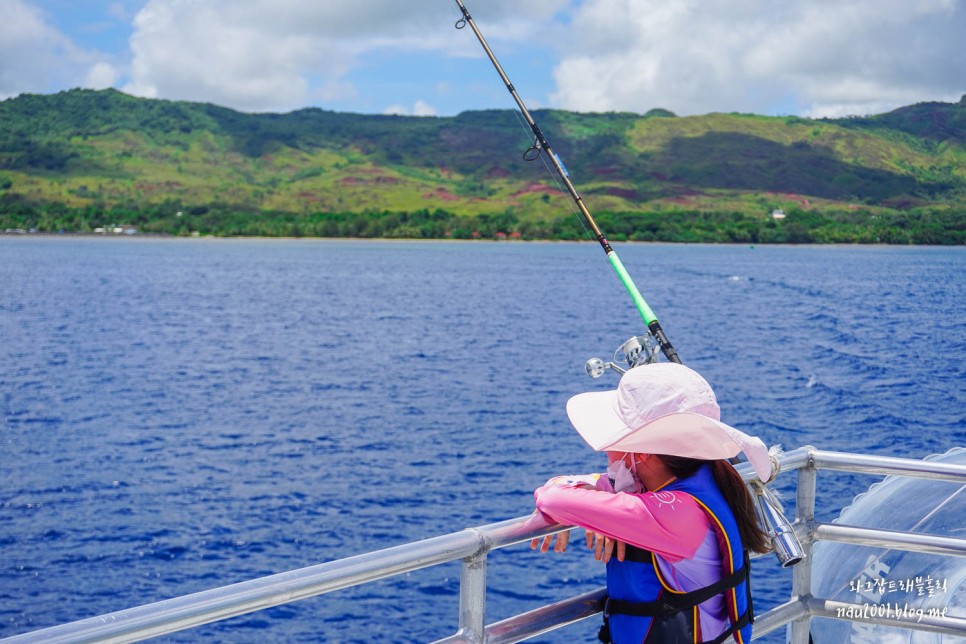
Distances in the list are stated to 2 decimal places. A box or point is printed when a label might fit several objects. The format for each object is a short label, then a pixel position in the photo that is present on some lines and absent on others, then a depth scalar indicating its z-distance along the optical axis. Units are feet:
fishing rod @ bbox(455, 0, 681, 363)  13.15
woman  6.81
